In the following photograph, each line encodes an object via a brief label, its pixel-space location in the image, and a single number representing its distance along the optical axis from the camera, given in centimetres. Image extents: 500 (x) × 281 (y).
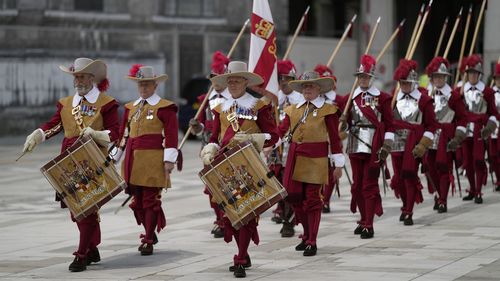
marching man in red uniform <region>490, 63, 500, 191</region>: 1903
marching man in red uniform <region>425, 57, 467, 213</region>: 1655
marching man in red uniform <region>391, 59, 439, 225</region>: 1515
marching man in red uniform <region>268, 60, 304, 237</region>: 1502
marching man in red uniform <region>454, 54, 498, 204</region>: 1811
